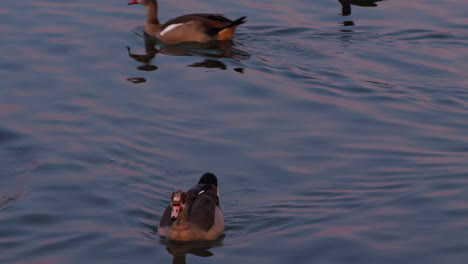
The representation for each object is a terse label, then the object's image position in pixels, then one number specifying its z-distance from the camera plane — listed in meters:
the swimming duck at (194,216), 12.07
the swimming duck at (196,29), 20.98
